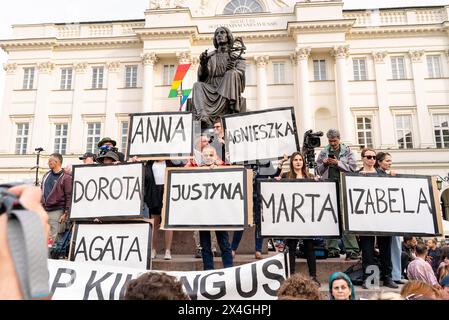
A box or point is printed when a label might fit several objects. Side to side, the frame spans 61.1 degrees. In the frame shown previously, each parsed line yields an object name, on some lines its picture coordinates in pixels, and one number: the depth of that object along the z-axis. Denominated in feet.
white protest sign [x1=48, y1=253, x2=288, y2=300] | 11.73
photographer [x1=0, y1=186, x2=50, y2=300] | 3.76
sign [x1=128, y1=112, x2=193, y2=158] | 17.31
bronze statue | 24.58
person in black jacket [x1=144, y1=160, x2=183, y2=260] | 18.10
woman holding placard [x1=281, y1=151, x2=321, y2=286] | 14.85
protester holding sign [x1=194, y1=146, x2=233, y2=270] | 14.92
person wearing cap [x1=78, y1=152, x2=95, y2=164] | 21.83
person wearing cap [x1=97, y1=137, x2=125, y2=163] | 22.37
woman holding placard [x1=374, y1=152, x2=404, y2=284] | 15.44
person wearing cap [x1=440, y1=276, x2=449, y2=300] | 14.14
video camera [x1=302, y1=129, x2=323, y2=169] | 20.95
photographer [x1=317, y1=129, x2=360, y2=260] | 17.57
